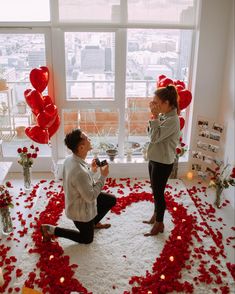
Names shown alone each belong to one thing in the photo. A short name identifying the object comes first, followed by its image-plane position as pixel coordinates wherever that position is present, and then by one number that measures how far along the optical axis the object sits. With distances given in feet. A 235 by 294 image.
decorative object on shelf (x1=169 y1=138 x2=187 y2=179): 12.17
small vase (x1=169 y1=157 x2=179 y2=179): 12.34
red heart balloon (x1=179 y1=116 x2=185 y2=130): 11.47
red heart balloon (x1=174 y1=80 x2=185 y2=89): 11.28
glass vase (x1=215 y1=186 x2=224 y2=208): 10.46
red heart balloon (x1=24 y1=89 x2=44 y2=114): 10.29
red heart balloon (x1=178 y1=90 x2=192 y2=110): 10.94
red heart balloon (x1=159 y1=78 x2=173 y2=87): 10.90
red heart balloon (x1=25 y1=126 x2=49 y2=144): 10.61
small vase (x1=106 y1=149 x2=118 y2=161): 12.60
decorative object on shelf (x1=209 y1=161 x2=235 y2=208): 10.18
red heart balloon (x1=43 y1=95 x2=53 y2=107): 10.62
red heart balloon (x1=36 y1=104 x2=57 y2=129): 10.36
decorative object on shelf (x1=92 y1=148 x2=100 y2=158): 12.89
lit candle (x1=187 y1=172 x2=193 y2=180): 12.58
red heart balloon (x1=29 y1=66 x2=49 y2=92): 10.46
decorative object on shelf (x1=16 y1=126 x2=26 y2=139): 12.49
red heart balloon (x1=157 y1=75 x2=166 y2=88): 11.30
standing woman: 7.93
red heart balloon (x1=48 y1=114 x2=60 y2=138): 11.05
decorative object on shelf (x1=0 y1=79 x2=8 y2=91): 11.71
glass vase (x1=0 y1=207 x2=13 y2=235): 8.74
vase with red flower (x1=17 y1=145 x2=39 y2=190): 11.12
